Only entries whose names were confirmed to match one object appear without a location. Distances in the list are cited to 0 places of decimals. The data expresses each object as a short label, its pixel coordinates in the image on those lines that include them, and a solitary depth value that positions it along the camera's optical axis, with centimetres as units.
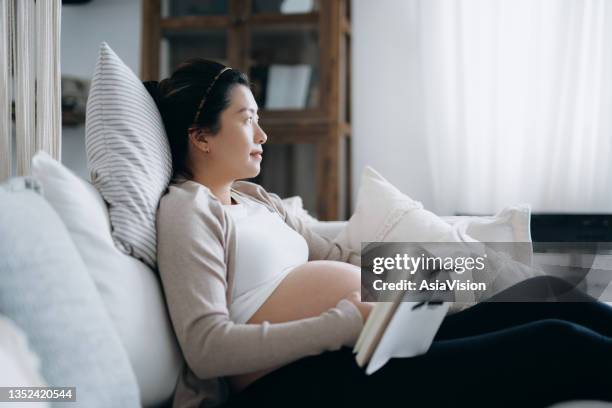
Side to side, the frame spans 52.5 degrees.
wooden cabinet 270
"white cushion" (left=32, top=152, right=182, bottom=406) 94
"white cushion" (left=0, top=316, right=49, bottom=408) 63
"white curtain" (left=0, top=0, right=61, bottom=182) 115
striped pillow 104
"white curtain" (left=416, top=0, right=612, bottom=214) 256
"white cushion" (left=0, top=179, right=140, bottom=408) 77
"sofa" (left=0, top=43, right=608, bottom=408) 78
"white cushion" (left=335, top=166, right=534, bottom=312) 146
